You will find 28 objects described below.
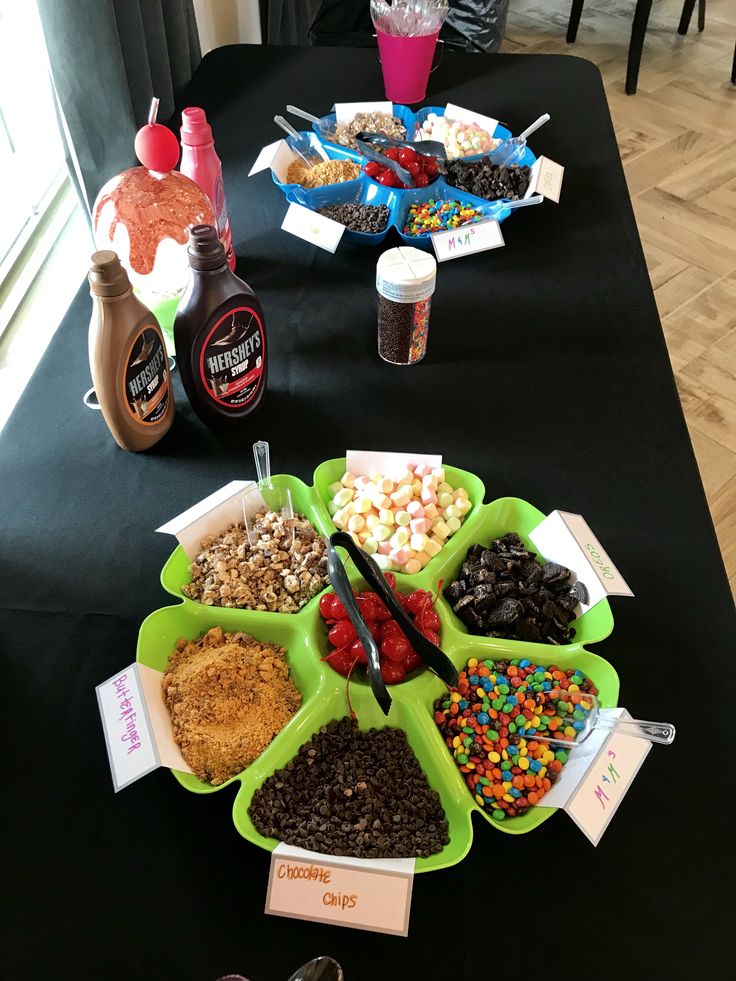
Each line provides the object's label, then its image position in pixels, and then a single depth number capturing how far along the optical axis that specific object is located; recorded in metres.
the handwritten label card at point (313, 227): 1.35
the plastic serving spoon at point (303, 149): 1.54
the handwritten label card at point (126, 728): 0.72
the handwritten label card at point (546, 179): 1.45
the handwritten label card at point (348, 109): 1.59
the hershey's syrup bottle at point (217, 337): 0.95
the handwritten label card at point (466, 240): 1.36
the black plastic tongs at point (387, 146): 1.45
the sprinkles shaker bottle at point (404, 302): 1.06
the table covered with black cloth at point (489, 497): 0.67
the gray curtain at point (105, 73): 1.33
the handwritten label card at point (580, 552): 0.85
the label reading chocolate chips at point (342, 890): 0.65
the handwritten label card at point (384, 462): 0.98
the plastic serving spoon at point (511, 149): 1.50
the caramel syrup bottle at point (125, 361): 0.90
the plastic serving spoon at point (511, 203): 1.30
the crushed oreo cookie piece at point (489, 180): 1.44
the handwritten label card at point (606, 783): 0.69
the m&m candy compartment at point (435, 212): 1.39
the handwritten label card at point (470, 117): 1.58
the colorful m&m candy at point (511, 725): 0.74
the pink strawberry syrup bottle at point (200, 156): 1.15
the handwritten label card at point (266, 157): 1.46
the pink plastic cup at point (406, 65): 1.64
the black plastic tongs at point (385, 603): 0.74
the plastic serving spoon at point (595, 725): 0.66
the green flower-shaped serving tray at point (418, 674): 0.73
